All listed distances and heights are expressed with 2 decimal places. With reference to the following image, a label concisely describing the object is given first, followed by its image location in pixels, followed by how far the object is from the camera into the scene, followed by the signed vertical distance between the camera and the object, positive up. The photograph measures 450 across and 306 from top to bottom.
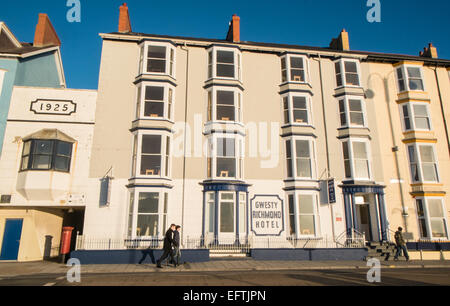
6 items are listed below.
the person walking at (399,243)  16.08 -0.68
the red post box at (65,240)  15.41 -0.44
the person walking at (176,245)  13.97 -0.64
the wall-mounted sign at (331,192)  17.17 +2.13
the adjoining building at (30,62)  18.05 +11.21
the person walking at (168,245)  13.75 -0.64
